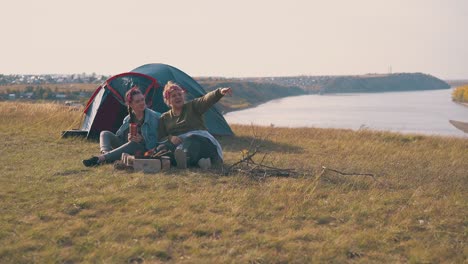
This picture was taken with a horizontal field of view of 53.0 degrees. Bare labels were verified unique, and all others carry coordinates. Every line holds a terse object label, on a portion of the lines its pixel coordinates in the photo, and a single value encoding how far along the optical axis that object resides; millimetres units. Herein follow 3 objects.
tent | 11383
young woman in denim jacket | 7734
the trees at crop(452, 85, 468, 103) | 99812
